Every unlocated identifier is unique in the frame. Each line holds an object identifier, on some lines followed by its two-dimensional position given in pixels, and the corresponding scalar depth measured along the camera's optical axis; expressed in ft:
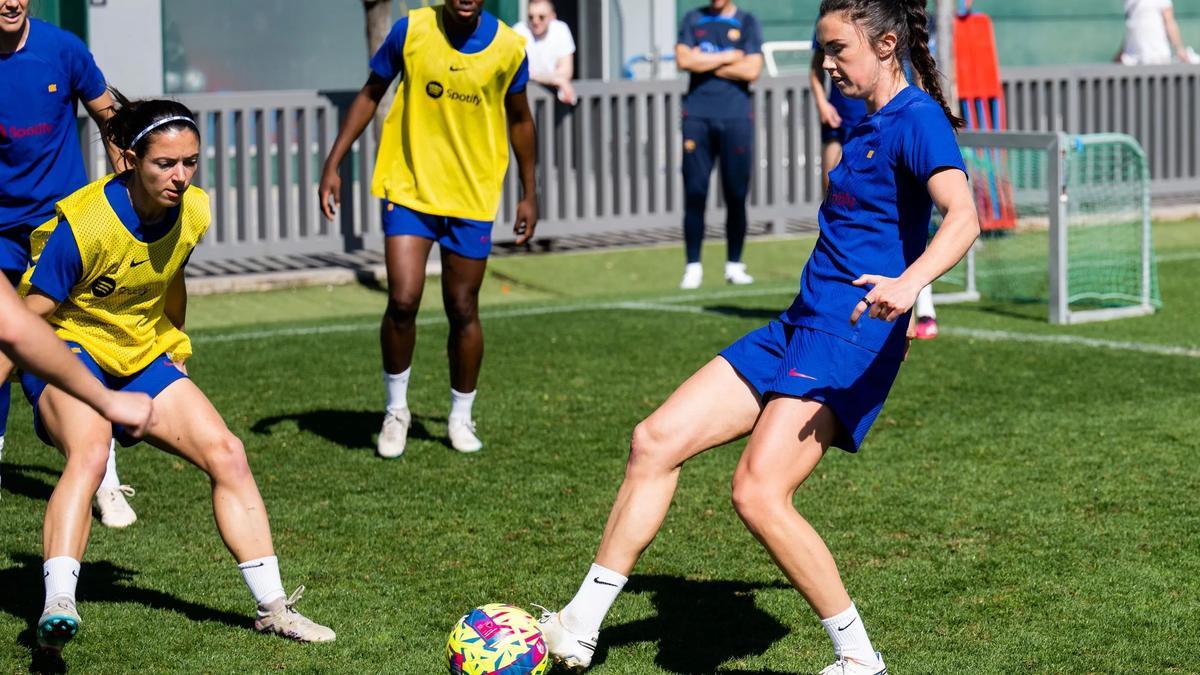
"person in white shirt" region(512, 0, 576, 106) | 51.19
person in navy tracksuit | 43.21
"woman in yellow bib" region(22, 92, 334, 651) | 16.65
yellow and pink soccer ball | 15.30
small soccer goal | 37.09
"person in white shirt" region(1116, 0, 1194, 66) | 62.95
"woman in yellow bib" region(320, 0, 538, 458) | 25.36
